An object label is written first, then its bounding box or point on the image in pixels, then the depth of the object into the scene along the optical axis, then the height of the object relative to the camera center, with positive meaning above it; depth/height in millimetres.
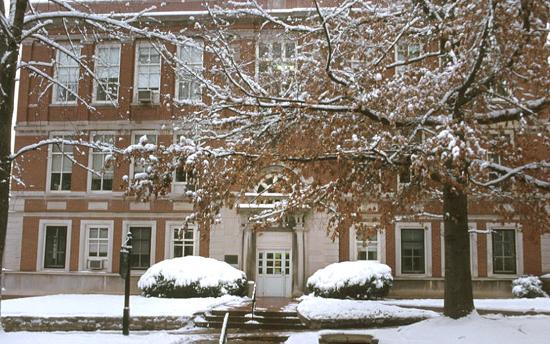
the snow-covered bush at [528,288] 22766 -1825
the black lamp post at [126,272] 14117 -1005
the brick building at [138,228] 24766 +229
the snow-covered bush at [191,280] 20203 -1620
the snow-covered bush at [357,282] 20484 -1593
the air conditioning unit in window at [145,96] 26359 +6049
